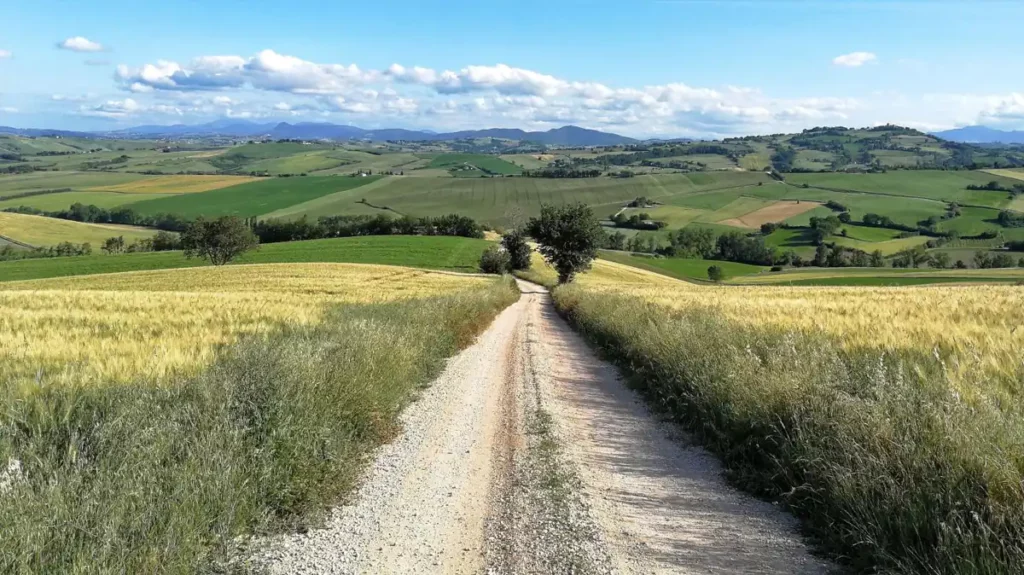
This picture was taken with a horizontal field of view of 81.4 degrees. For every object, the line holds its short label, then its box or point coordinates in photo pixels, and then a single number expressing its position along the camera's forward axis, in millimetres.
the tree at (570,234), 47219
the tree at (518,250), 75625
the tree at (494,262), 73875
